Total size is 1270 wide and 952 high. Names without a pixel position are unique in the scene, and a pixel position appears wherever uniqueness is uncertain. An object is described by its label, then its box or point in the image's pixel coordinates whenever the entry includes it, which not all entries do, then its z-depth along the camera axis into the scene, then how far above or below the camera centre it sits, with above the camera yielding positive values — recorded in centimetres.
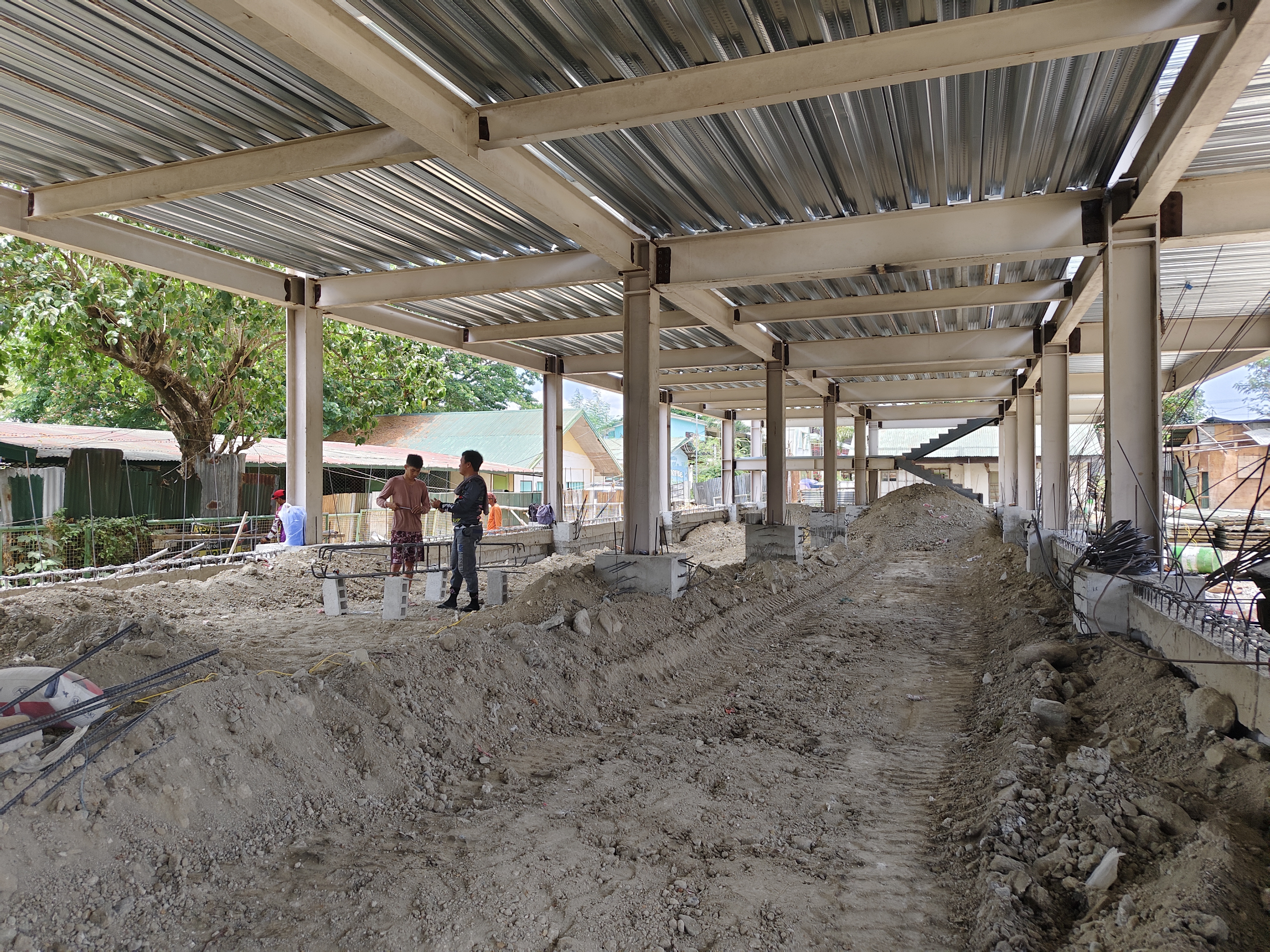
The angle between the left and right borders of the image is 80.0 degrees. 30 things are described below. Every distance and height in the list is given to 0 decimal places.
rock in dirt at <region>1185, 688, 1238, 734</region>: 448 -148
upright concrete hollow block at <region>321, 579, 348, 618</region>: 988 -158
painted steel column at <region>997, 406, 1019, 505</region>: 2712 +46
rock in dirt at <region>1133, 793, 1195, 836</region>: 375 -176
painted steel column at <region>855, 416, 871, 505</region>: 3023 +55
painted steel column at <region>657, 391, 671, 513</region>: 2547 +91
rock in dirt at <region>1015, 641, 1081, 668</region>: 734 -182
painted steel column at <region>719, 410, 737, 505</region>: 3241 +58
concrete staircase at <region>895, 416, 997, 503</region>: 3125 +70
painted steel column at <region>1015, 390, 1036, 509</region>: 2047 +60
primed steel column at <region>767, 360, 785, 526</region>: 1680 +10
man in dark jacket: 930 -50
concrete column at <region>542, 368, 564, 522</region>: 2084 +86
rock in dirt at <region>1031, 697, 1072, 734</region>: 575 -189
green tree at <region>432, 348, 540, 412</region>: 4375 +562
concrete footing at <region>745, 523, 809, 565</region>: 1619 -152
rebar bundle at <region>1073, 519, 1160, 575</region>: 744 -83
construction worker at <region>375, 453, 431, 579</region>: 1052 -43
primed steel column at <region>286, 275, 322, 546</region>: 1287 +139
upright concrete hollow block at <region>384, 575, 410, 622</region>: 941 -152
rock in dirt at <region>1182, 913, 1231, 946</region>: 279 -172
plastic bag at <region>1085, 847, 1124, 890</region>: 343 -185
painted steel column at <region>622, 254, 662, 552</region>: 1047 +96
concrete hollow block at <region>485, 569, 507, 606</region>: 961 -145
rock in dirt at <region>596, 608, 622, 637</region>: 830 -165
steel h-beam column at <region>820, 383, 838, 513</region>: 2319 +40
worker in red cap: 1371 -86
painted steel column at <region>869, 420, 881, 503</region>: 3725 -5
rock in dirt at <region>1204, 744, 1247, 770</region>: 411 -159
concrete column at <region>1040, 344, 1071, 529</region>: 1503 +74
